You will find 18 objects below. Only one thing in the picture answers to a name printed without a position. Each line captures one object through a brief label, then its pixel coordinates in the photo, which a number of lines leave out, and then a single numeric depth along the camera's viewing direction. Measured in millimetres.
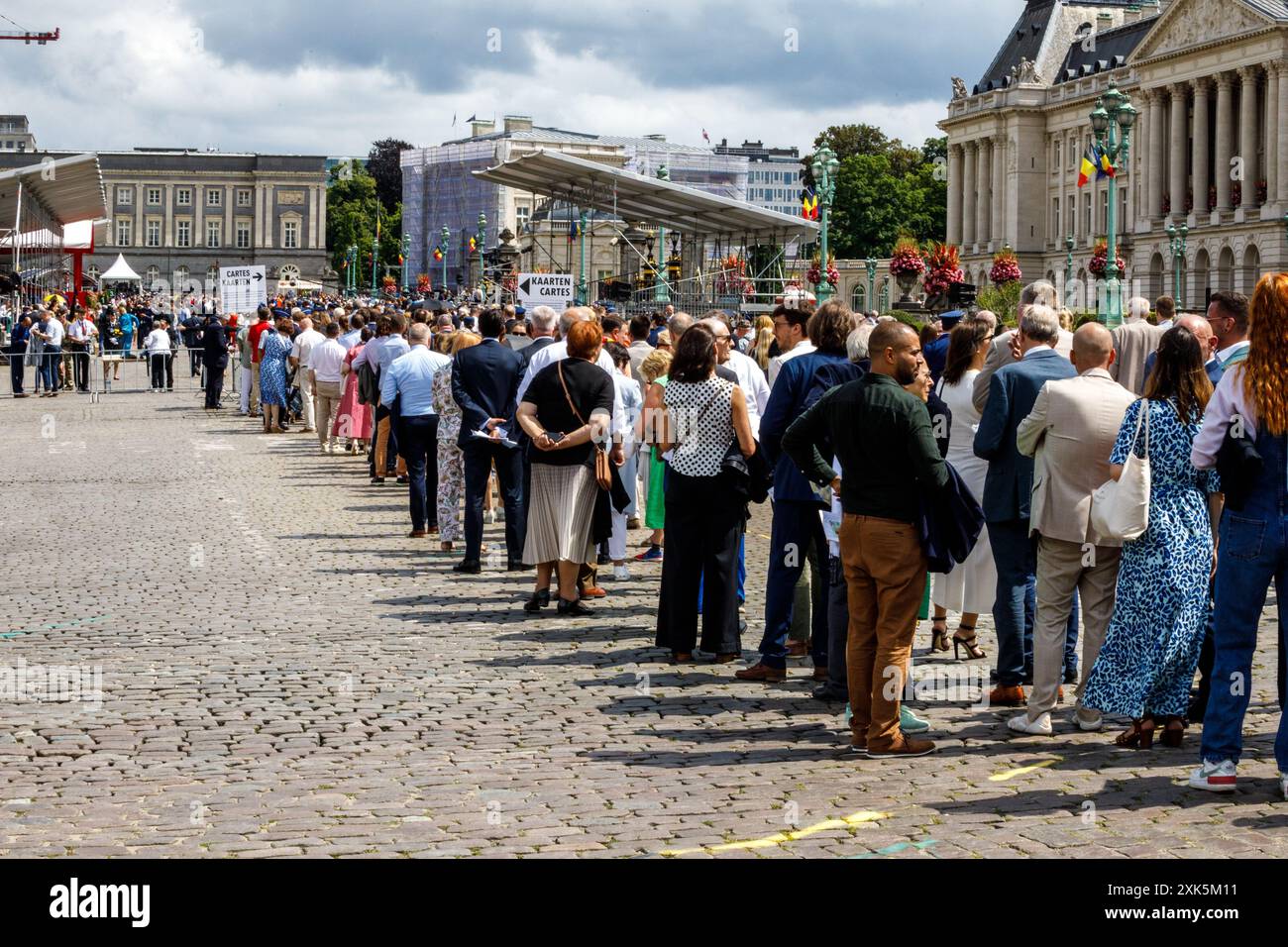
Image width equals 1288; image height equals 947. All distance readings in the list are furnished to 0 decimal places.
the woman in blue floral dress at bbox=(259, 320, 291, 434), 30641
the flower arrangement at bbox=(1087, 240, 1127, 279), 54566
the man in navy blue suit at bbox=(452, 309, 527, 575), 14539
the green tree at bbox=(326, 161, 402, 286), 160375
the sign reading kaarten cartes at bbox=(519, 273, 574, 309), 28703
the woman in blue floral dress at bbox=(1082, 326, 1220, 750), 8641
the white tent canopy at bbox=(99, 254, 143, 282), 70062
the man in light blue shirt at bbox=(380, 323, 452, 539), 16922
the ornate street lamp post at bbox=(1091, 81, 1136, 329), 33281
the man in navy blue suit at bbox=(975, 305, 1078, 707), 9734
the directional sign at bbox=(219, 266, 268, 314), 42406
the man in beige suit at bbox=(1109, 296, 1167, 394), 16172
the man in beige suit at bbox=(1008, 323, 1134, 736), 9109
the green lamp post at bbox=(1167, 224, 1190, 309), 76756
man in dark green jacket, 8555
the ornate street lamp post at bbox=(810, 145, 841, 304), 42200
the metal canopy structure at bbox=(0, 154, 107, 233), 46156
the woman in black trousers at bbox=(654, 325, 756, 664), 11047
